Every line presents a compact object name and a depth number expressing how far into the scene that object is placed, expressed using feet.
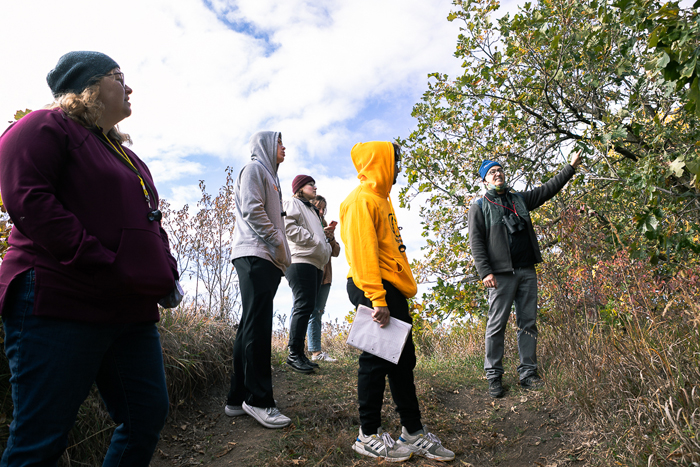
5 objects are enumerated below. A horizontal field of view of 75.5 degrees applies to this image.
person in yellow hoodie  10.28
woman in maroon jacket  5.65
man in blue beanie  15.30
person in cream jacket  16.88
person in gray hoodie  11.97
